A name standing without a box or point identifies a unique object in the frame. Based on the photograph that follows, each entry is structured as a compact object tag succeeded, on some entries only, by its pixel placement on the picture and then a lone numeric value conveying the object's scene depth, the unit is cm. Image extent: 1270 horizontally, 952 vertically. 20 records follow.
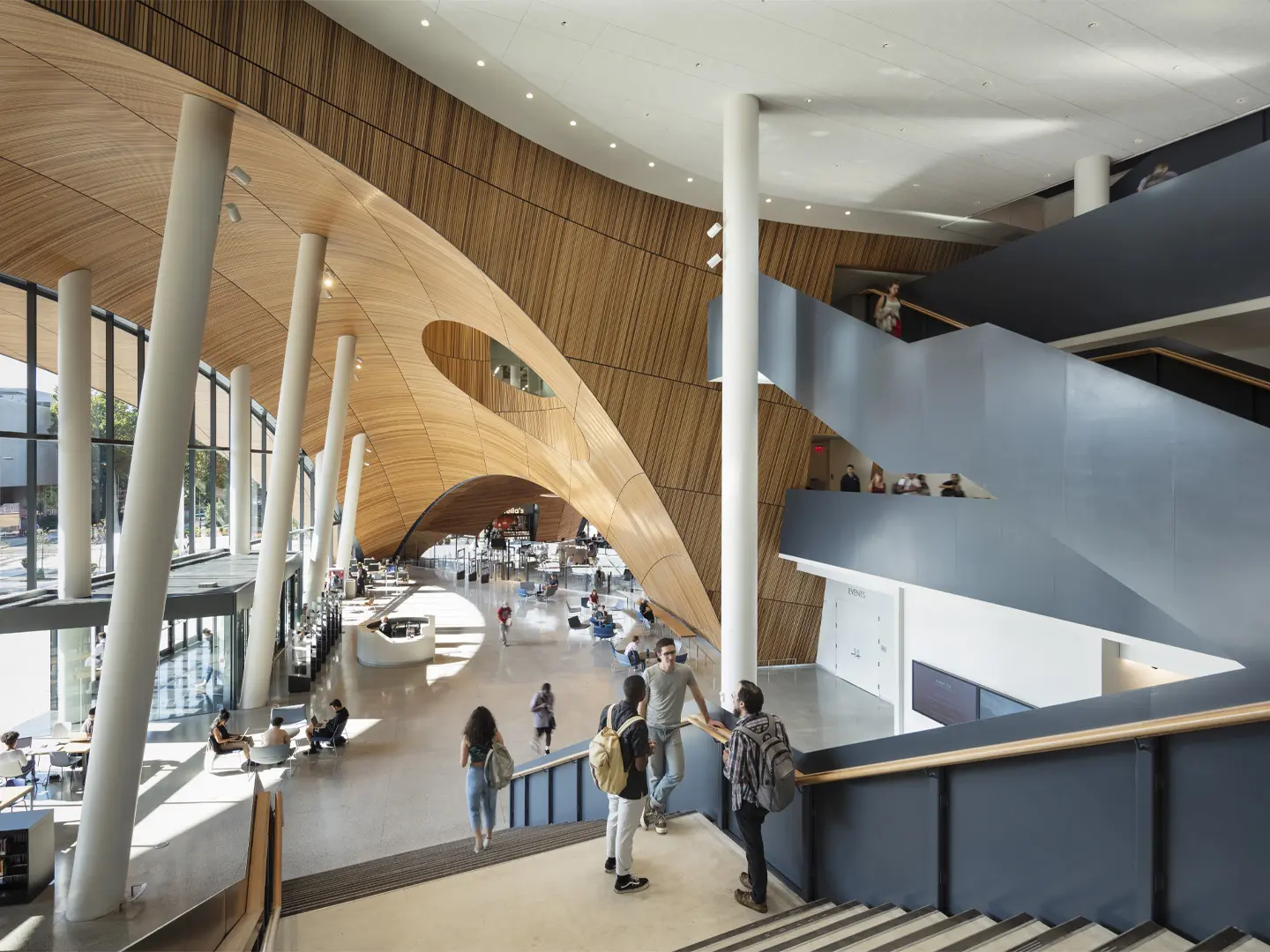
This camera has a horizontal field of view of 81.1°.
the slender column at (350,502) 2369
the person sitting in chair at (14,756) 882
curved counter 1558
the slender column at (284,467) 1164
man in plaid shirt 396
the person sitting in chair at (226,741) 955
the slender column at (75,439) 1154
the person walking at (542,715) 1004
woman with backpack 545
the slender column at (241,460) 1853
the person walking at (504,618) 1758
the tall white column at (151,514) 602
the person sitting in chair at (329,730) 1020
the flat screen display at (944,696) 1001
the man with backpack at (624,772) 412
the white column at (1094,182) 965
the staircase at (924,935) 265
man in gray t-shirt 513
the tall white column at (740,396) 786
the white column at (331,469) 1616
